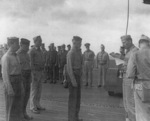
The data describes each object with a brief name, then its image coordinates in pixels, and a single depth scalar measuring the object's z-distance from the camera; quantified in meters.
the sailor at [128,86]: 6.90
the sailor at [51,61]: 18.06
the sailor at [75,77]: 7.80
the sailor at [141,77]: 6.04
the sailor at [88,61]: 16.91
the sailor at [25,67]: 8.48
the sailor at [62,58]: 17.42
